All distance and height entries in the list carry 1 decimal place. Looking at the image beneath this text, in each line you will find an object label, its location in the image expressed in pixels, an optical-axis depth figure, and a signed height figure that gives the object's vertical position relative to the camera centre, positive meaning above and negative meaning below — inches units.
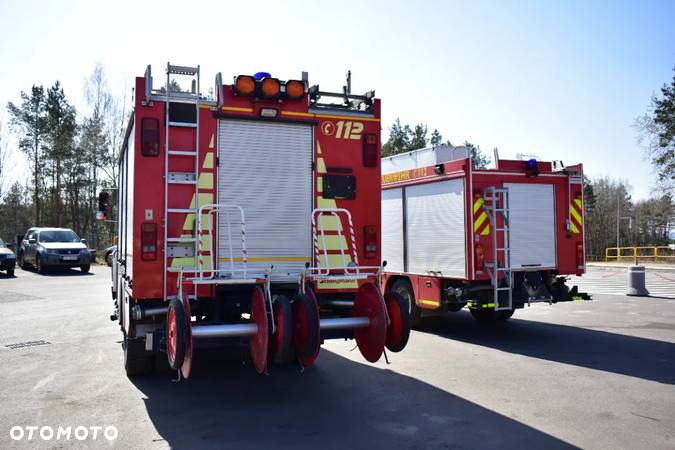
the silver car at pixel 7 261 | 824.3 -27.7
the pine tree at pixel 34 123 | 1515.7 +341.6
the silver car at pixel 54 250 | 866.8 -11.8
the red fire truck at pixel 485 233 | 355.3 +4.8
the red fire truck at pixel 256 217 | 200.4 +10.4
